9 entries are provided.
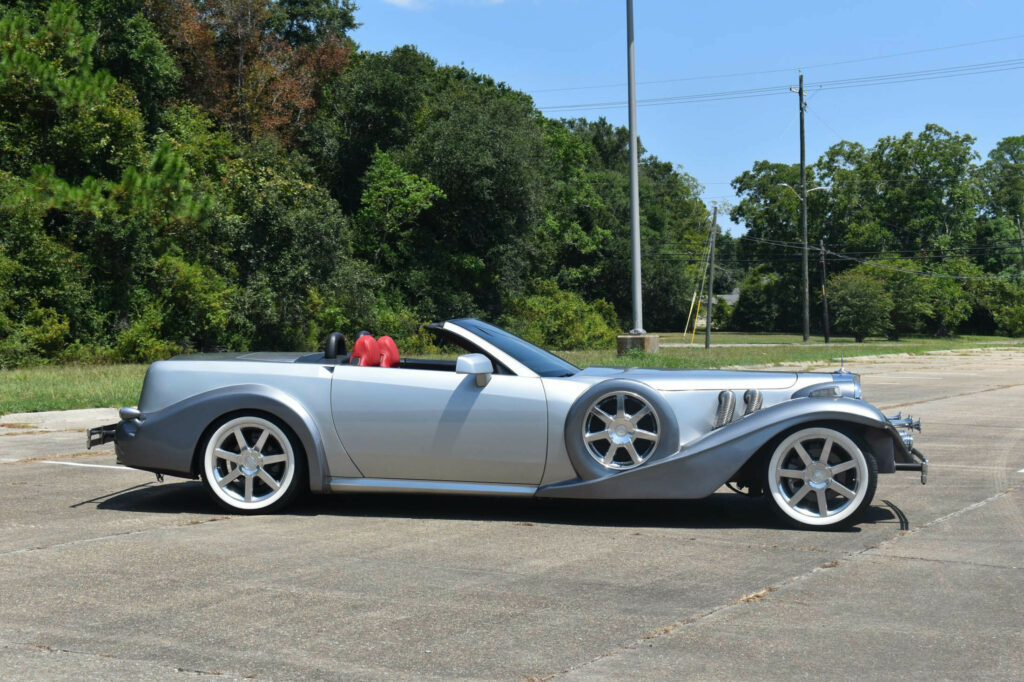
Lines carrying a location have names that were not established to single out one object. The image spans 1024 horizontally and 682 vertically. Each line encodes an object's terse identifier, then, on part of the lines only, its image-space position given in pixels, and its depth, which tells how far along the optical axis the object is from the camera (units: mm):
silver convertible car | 6102
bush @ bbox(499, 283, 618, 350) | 47625
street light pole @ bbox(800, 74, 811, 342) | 59238
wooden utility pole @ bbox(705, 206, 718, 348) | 48725
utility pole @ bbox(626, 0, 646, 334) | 24078
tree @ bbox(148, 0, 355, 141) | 41250
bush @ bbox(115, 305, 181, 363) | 30969
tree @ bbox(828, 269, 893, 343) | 73188
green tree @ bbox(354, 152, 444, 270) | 44531
